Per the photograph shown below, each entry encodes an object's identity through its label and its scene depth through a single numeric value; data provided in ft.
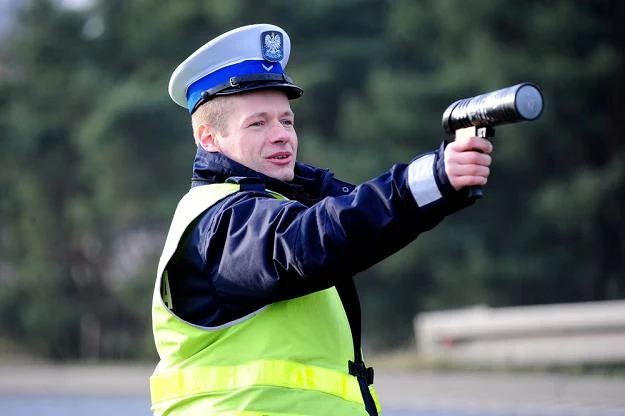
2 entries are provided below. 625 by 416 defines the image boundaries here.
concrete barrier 84.48
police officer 18.94
